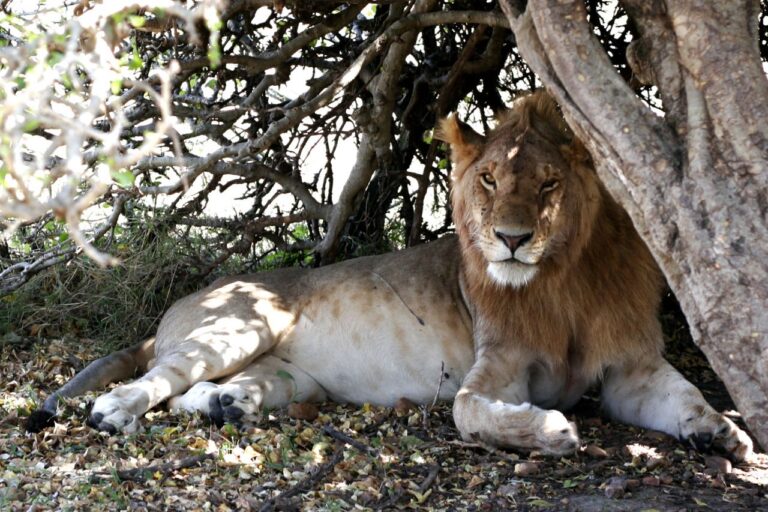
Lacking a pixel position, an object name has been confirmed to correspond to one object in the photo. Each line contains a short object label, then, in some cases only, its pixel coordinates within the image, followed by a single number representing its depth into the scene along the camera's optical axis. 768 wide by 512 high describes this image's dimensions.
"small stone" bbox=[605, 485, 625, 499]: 7.57
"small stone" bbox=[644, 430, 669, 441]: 9.16
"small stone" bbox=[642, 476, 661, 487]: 7.91
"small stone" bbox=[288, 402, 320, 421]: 9.98
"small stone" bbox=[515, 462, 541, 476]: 8.11
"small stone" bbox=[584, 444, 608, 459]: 8.58
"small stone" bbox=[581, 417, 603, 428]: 9.84
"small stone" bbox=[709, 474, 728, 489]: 7.88
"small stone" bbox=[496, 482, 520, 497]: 7.77
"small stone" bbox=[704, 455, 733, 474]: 8.20
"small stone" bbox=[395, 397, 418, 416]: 10.27
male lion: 9.16
